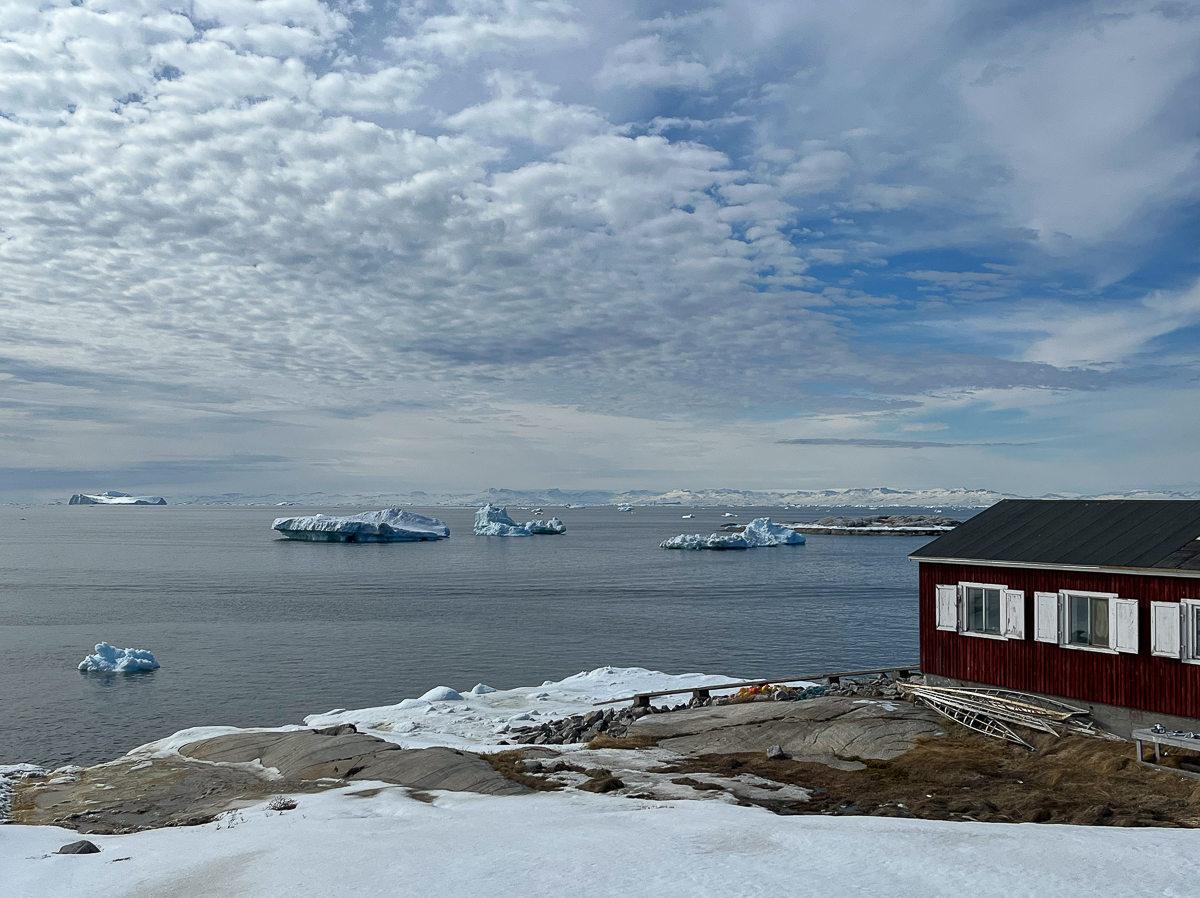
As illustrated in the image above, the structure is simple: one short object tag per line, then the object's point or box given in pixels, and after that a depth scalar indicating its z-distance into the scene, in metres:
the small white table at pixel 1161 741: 17.02
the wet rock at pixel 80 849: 13.92
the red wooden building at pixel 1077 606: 18.86
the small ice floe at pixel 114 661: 42.56
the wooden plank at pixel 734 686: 27.73
